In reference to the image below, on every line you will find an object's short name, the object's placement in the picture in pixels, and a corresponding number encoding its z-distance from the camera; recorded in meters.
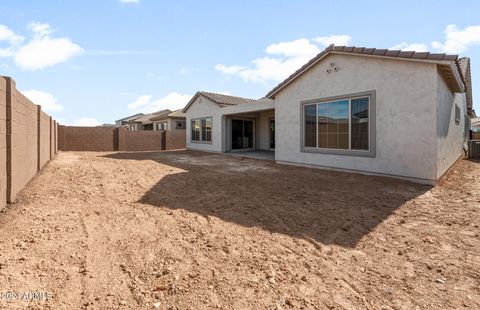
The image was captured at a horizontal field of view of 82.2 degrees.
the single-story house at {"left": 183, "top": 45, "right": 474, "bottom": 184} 8.18
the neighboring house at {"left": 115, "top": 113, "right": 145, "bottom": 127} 50.28
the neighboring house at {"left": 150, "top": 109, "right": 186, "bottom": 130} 28.43
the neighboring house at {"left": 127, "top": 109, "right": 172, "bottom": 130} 34.39
